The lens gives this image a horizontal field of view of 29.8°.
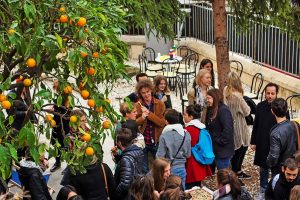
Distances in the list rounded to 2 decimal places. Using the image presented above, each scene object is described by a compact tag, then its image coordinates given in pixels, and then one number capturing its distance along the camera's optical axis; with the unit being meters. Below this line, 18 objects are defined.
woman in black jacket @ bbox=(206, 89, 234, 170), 7.40
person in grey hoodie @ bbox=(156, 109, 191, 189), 6.93
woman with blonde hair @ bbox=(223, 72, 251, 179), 7.90
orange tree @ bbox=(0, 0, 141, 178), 3.21
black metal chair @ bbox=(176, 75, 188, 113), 13.04
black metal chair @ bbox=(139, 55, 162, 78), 13.38
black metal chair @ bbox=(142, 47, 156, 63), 16.09
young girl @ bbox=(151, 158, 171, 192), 6.03
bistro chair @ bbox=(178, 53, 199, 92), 13.25
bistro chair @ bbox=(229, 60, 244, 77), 13.84
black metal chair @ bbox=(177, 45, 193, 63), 16.44
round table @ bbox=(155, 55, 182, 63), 13.42
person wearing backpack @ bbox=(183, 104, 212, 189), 7.12
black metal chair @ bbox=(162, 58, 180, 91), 13.30
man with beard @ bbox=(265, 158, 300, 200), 5.74
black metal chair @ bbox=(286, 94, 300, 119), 11.00
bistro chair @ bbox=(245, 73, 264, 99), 12.52
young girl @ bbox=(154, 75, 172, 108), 8.34
